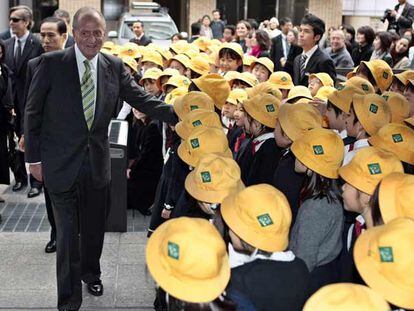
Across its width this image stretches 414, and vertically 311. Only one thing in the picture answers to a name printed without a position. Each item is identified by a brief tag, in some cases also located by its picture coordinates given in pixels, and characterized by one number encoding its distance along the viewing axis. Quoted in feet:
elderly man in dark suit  15.74
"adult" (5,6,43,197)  27.28
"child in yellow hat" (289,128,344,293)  12.94
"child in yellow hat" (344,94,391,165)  17.85
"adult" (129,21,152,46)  47.47
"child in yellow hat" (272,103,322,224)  15.39
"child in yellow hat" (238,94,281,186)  17.62
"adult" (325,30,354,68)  35.76
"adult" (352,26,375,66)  36.74
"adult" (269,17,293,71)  43.35
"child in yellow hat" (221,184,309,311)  10.39
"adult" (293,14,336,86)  26.76
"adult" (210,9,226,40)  66.59
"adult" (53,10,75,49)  27.01
